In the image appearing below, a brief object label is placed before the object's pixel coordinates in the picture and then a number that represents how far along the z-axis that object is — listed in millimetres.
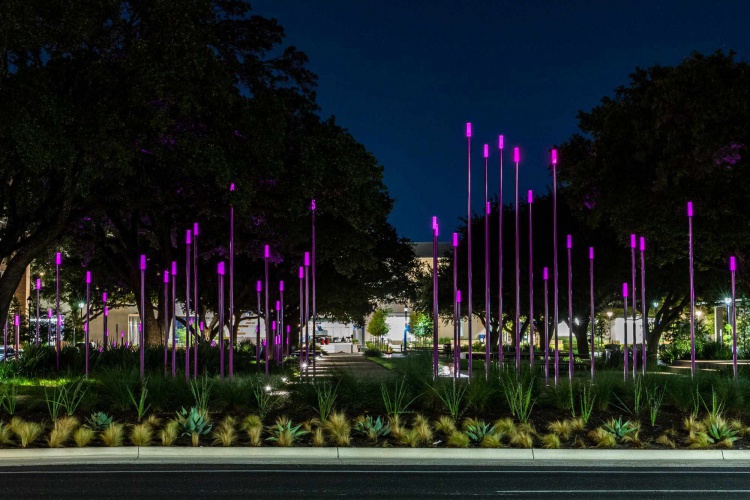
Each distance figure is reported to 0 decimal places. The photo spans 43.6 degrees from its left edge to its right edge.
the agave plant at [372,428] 13992
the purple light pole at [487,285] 20197
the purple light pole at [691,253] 20866
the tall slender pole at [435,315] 18000
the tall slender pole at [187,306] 22831
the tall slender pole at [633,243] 22703
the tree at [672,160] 22266
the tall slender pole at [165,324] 24938
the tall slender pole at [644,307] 22734
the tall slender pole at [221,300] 21766
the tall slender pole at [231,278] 21203
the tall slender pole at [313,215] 22839
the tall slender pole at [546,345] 20603
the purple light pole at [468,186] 19688
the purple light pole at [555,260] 20747
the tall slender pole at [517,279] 20969
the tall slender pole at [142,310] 20512
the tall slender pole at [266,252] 23906
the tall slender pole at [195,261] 22395
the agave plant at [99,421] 13977
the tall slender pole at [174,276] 21441
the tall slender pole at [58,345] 26480
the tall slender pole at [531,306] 22314
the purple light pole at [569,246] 23250
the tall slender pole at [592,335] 22872
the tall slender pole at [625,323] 19505
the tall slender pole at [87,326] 23697
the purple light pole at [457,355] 18342
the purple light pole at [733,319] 20166
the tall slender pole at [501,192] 21433
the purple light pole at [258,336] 29564
